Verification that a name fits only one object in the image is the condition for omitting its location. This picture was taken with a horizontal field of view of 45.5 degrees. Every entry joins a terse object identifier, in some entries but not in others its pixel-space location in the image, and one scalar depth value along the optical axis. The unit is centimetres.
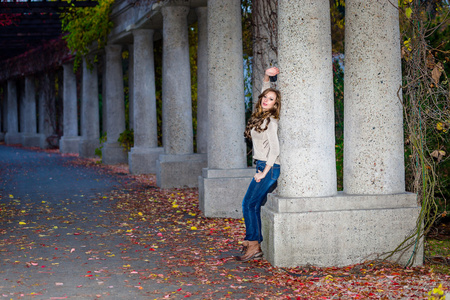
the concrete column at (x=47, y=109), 2958
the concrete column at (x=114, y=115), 1933
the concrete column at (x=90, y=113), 2278
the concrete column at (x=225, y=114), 898
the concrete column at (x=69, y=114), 2573
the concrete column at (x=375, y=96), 584
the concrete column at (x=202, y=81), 1252
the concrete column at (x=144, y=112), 1578
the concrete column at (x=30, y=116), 3216
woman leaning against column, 588
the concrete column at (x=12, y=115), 3506
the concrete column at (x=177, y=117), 1264
